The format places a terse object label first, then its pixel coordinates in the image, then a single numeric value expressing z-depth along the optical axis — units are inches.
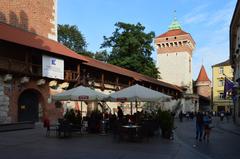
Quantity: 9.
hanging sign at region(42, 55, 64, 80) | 588.3
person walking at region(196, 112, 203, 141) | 417.5
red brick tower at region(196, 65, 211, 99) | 2422.7
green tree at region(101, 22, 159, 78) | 1253.5
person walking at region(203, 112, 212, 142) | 416.1
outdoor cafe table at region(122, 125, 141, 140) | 371.7
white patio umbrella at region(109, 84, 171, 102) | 398.1
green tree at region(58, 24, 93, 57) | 1407.5
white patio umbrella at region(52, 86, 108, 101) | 419.9
